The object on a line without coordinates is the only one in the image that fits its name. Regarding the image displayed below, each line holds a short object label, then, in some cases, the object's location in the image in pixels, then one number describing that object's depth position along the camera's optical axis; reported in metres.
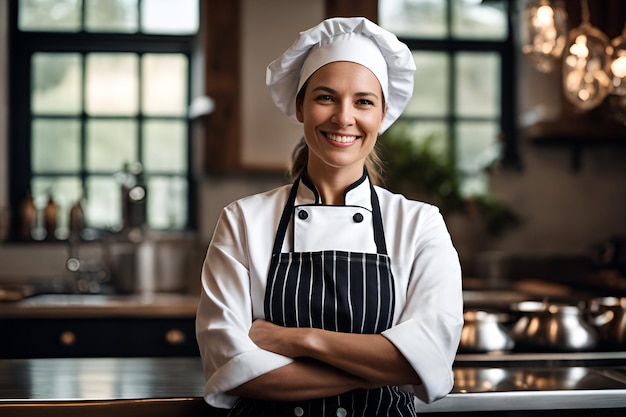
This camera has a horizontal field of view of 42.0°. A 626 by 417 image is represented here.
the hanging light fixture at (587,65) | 2.69
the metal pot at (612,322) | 2.28
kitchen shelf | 4.71
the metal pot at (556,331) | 2.19
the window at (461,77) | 5.14
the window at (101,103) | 4.97
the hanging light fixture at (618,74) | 2.59
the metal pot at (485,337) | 2.17
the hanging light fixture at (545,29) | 2.77
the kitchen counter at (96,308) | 3.71
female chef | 1.55
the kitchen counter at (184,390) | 1.71
